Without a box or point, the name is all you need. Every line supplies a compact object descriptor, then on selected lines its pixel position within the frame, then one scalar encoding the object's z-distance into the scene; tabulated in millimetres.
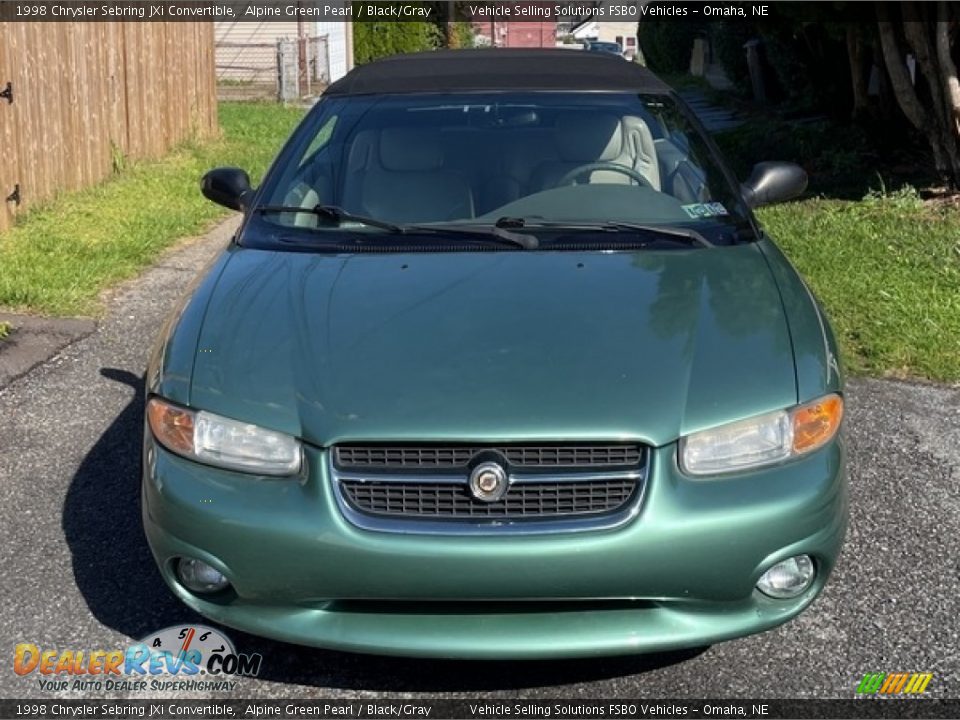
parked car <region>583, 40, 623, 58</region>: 38456
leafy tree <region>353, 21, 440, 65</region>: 29016
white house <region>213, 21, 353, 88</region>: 27203
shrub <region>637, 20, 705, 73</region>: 33531
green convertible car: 2820
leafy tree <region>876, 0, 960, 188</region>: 8938
